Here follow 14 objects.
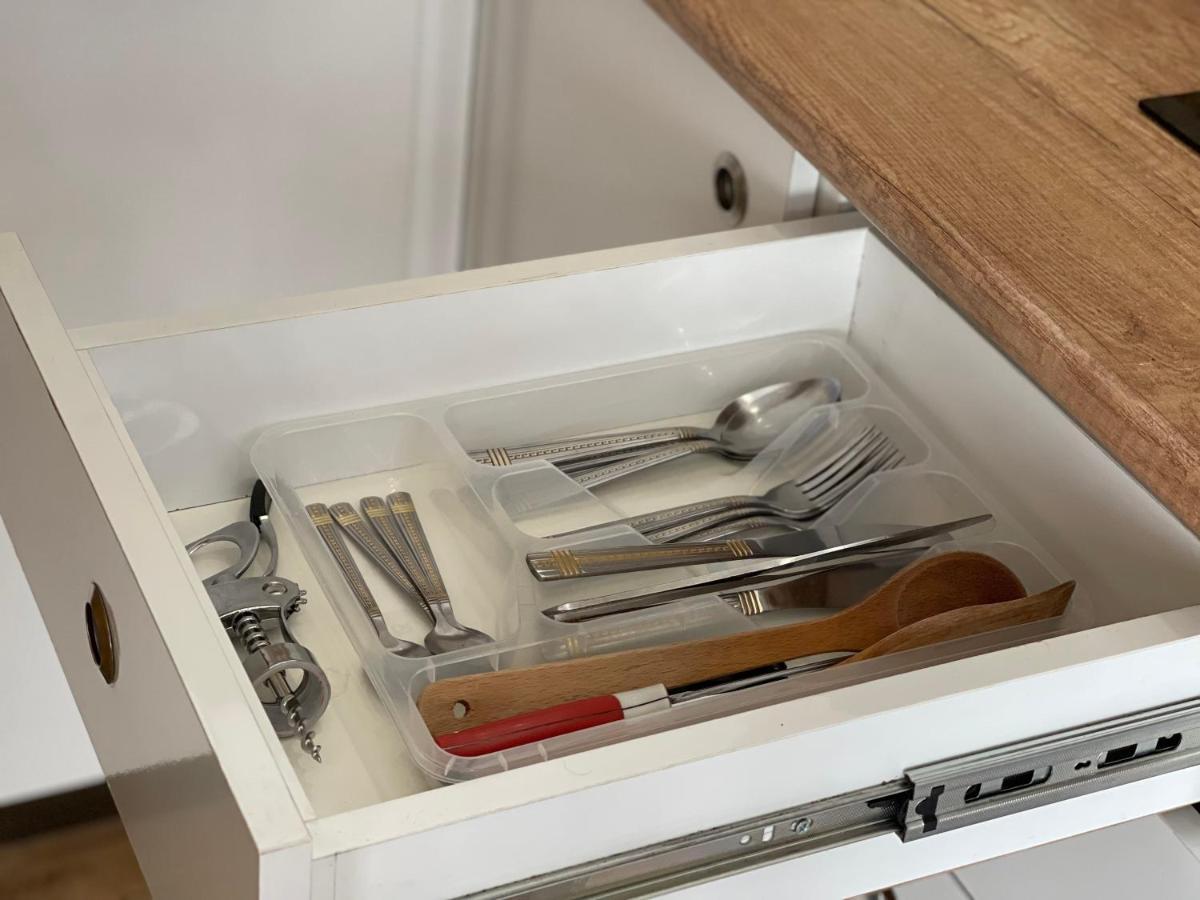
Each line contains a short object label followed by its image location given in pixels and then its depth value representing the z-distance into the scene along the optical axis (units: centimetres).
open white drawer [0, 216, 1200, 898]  46
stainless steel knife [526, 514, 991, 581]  66
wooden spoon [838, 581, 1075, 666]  62
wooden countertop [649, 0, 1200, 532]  59
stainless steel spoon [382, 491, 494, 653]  65
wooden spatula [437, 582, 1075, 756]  56
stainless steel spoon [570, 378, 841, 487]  80
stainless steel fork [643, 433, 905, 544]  72
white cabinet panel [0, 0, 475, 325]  123
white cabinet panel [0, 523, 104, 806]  123
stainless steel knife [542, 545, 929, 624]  65
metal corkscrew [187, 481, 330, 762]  60
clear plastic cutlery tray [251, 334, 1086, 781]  62
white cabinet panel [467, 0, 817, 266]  95
